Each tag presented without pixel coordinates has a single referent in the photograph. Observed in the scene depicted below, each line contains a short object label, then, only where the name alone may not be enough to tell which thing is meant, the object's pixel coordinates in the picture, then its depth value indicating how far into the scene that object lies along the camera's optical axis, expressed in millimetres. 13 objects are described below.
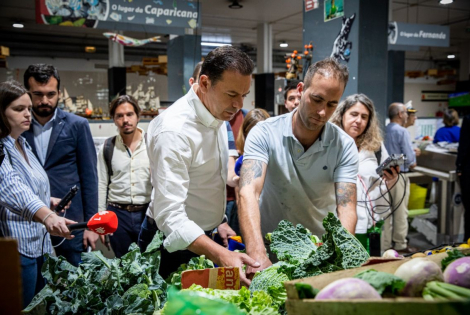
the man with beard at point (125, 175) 3170
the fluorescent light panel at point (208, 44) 14939
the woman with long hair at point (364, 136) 2967
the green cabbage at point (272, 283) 1102
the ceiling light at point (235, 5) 9155
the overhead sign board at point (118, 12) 4312
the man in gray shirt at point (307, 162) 1770
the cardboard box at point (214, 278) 1192
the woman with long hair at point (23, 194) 1863
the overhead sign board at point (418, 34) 6645
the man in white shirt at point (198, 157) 1450
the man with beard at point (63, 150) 2584
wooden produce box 604
